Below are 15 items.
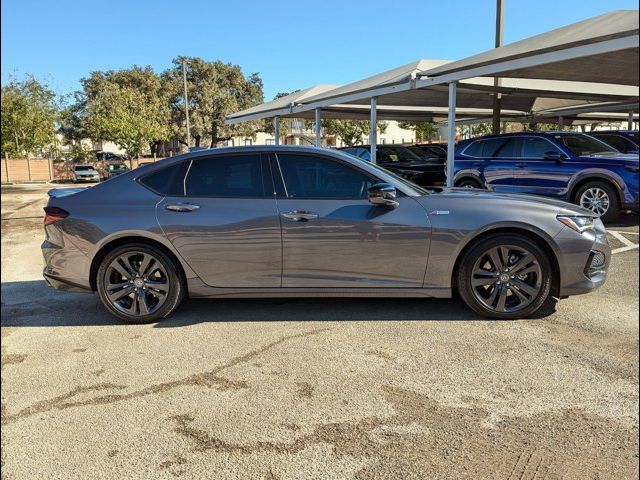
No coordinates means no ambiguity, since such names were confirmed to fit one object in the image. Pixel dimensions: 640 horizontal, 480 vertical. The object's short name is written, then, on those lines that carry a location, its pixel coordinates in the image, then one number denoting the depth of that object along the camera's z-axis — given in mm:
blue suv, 9211
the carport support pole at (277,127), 22284
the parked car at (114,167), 32688
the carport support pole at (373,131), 13820
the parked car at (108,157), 37912
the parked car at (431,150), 15492
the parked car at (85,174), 29969
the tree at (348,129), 47281
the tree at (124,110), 34938
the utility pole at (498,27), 13147
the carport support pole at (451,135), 10719
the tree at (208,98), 47156
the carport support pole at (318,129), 18430
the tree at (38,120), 25509
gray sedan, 4383
